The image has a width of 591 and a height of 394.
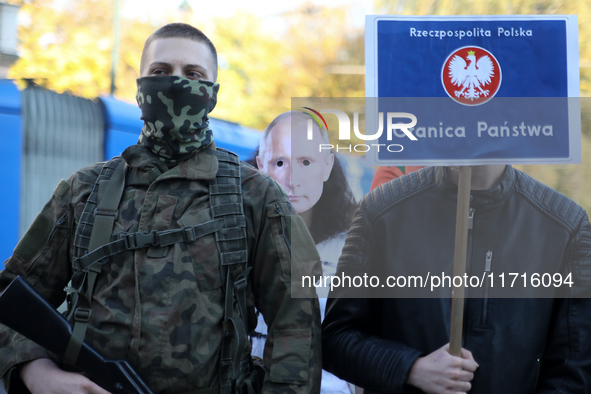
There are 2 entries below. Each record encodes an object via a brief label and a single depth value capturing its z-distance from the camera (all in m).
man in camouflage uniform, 5.04
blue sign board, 5.14
